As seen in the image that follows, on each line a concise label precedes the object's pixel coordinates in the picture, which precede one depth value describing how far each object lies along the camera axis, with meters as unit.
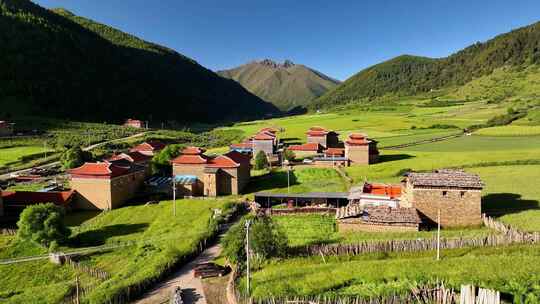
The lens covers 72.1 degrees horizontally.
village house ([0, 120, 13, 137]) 108.12
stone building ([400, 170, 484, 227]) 35.69
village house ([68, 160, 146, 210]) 53.72
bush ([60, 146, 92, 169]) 77.56
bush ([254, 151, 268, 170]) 74.50
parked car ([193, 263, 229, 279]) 28.97
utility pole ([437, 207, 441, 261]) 27.08
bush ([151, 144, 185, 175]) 71.06
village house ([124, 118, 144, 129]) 170.31
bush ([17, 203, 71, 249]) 39.84
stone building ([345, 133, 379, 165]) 70.44
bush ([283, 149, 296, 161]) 79.31
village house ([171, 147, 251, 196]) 57.59
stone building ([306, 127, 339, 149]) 89.50
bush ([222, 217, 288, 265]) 29.48
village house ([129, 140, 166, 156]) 88.56
